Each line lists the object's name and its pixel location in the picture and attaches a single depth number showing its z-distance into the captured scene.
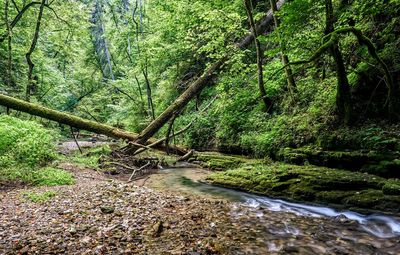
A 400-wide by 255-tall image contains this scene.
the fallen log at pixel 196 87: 13.84
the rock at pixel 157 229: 4.98
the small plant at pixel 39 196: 6.88
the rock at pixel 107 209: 6.07
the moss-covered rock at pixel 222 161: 11.12
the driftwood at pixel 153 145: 13.12
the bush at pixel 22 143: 8.48
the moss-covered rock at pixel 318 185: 6.10
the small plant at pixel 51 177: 8.62
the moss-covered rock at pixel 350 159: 6.84
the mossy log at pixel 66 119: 12.15
